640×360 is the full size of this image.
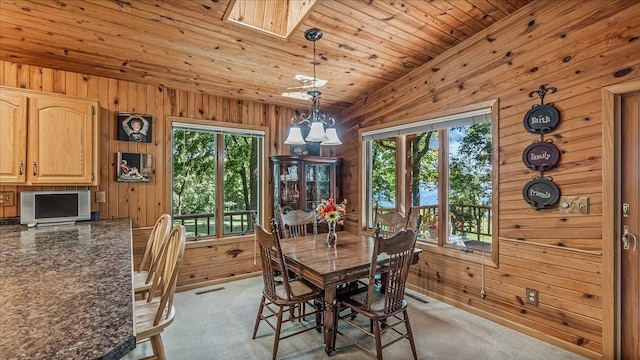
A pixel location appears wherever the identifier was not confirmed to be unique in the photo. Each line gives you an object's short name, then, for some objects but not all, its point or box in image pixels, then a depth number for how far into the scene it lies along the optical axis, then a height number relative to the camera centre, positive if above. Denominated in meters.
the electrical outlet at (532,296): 2.69 -1.06
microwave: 2.77 -0.24
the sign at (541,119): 2.56 +0.53
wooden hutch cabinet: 4.34 +0.00
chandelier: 2.61 +0.45
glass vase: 2.86 -0.55
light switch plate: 2.42 -0.21
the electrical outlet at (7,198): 2.88 -0.16
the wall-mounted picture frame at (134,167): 3.42 +0.16
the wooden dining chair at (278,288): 2.31 -0.93
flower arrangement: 2.76 -0.29
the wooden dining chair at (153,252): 2.33 -0.59
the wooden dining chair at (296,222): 3.43 -0.48
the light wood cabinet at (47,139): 2.67 +0.40
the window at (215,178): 3.95 +0.04
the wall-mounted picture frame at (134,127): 3.41 +0.63
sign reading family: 2.57 +0.21
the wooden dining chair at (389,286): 2.11 -0.78
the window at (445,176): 3.24 +0.05
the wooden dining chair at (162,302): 1.66 -0.74
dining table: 2.18 -0.65
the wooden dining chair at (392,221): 3.29 -0.46
